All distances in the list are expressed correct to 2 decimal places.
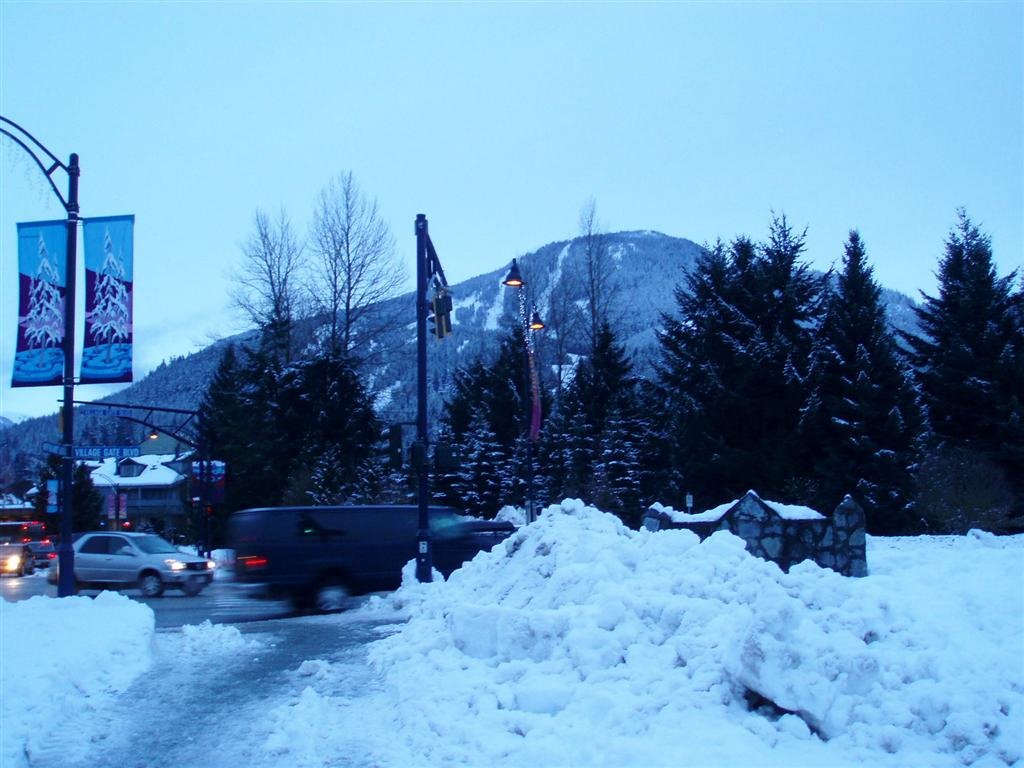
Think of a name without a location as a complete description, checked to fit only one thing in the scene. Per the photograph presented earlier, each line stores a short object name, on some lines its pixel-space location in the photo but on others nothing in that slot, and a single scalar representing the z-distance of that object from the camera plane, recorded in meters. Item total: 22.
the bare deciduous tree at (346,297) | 45.91
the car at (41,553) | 47.81
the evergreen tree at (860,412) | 29.70
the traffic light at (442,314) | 18.69
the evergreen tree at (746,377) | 33.25
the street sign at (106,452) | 15.93
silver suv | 24.91
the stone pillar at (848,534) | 14.44
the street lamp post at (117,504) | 53.31
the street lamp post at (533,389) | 24.94
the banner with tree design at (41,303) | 15.01
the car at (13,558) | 38.94
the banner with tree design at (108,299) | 15.00
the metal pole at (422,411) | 17.97
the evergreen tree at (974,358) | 30.38
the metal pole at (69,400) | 14.63
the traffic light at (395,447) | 18.81
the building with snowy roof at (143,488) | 90.19
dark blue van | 17.75
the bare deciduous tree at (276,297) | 49.78
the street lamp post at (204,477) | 33.44
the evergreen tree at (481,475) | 49.78
